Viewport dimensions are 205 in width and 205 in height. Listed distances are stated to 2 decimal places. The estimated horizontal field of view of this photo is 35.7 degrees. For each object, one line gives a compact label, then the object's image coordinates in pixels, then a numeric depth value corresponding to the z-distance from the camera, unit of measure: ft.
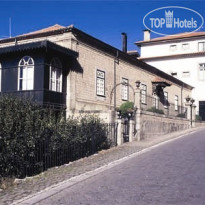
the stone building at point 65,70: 53.01
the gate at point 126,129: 49.90
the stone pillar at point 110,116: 47.91
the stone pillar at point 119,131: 47.14
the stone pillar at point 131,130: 50.27
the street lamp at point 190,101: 87.45
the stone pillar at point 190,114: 85.15
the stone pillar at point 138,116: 52.60
